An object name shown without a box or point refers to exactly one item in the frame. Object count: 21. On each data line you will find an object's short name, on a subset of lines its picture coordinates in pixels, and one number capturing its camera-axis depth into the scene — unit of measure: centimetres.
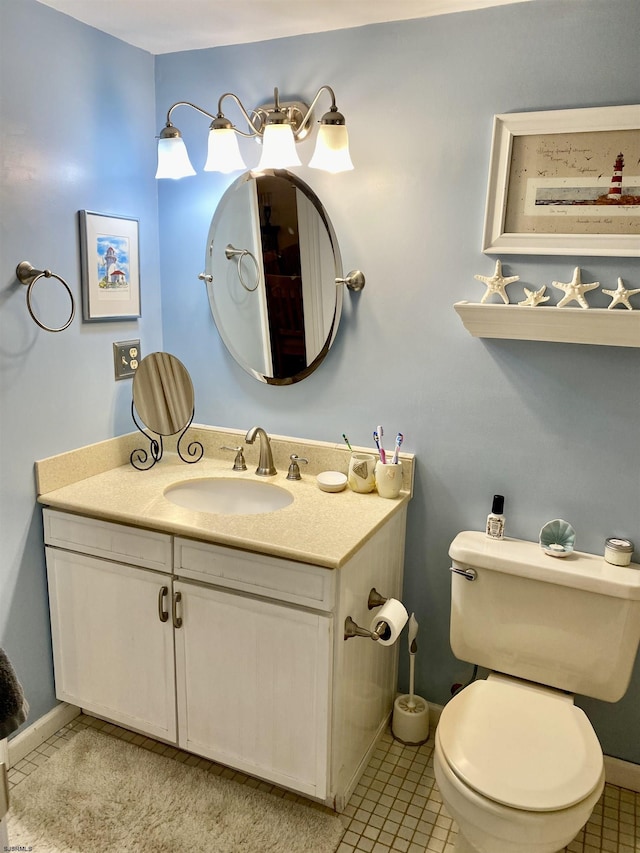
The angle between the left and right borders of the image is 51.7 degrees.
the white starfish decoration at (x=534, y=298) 177
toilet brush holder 210
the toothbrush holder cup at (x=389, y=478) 198
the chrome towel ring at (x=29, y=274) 182
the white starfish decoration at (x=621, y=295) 168
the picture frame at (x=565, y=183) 167
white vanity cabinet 171
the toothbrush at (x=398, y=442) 199
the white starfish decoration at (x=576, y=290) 172
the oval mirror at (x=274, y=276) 206
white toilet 141
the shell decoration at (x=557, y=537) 184
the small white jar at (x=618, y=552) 178
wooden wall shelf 164
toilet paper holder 173
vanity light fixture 182
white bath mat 173
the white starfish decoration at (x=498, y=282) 181
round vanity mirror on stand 223
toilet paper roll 174
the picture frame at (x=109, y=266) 203
